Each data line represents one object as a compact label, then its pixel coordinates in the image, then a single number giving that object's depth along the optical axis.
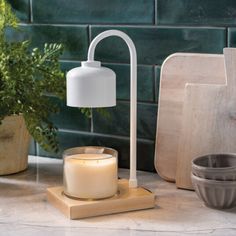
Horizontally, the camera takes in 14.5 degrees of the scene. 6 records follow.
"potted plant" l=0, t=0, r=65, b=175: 1.79
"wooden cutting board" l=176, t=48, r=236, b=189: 1.69
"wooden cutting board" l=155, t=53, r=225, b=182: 1.74
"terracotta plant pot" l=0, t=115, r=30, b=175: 1.84
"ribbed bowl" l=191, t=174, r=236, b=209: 1.59
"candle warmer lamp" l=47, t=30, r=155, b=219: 1.60
